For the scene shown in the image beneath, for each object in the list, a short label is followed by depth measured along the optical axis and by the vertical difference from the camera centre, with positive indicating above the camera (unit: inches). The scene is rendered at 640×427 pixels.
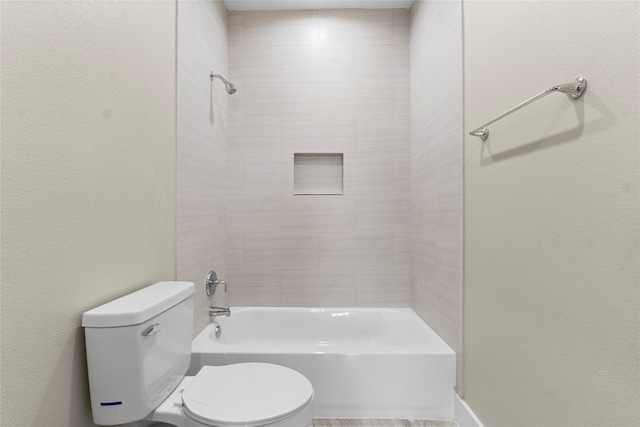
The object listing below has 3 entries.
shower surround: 99.5 +19.3
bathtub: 67.4 -31.8
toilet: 38.9 -22.5
